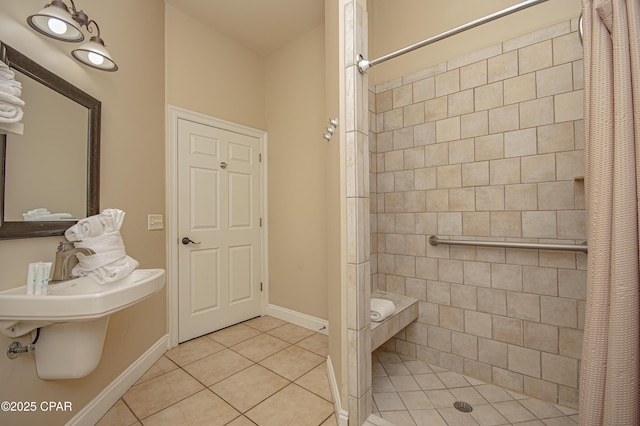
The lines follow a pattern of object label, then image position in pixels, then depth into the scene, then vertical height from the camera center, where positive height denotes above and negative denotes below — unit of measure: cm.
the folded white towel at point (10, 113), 93 +37
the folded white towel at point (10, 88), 93 +46
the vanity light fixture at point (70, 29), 111 +85
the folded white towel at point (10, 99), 92 +42
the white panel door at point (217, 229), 236 -15
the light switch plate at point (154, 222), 202 -7
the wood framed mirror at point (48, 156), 107 +28
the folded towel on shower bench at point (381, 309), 164 -62
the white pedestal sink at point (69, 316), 98 -39
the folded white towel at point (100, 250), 126 -18
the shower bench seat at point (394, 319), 157 -71
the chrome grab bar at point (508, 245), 143 -19
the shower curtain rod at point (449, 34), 101 +80
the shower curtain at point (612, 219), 74 -2
